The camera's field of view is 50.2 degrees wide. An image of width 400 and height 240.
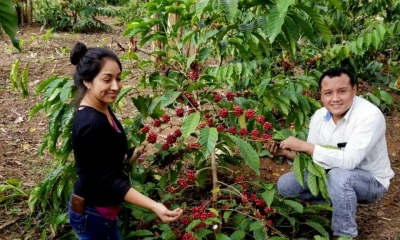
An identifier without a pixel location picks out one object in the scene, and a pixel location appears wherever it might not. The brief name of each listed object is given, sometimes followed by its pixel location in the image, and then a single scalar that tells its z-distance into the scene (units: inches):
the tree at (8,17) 28.9
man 89.7
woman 66.7
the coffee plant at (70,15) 306.0
